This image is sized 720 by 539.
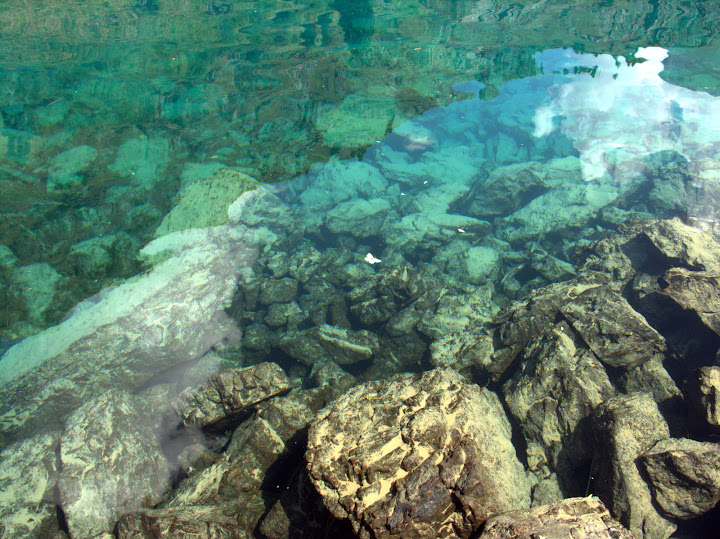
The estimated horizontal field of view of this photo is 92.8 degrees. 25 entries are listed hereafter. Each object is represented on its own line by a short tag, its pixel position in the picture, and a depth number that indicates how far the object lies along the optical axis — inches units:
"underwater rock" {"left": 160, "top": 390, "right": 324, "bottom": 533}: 141.3
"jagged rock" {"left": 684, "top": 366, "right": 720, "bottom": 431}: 132.3
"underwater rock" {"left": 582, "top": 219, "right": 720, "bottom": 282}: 207.8
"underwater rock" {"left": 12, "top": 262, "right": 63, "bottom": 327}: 235.6
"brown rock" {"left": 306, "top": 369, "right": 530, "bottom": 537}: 95.0
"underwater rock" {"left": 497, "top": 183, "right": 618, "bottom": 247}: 335.3
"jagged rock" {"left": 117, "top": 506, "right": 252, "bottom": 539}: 122.9
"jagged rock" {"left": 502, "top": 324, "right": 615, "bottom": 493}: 145.6
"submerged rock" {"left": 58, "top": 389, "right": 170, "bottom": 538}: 152.8
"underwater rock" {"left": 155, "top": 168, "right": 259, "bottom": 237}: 299.7
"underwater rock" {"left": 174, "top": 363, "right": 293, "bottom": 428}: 175.5
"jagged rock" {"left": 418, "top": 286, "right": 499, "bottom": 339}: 225.9
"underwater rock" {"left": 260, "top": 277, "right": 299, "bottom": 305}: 285.7
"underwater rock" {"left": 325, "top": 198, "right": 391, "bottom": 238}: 374.6
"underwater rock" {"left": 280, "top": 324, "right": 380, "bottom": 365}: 225.6
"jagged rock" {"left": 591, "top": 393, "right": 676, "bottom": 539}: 119.3
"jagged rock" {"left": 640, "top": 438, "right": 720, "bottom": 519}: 114.5
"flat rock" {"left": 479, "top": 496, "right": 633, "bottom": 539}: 85.8
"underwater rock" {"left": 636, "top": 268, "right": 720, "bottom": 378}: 171.0
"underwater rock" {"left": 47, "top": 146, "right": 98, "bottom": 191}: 256.1
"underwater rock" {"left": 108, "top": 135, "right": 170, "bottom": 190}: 281.9
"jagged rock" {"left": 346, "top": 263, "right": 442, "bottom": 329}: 252.2
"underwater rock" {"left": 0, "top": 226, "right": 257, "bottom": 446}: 212.1
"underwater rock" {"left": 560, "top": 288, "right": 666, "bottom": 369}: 172.7
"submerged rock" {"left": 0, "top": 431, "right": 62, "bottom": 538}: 151.6
